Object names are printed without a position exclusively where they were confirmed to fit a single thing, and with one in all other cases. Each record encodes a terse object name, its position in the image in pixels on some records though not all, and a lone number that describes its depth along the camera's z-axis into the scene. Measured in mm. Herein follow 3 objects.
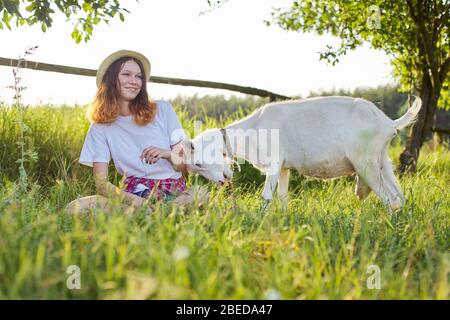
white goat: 4918
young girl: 4141
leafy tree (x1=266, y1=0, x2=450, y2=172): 7418
